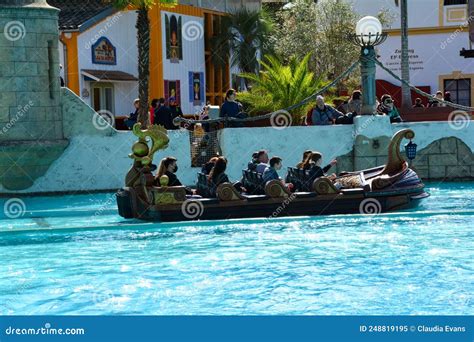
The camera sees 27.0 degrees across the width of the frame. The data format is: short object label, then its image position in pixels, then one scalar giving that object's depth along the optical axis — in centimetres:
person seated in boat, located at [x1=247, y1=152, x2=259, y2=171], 1689
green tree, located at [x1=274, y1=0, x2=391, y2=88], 3616
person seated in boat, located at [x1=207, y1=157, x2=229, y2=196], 1634
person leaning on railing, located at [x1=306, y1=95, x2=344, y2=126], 2234
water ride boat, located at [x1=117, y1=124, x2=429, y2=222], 1625
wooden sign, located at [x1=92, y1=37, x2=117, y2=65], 3472
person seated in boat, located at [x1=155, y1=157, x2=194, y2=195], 1653
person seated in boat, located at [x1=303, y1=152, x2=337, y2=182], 1661
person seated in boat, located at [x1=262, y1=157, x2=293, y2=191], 1619
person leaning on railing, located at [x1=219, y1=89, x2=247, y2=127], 2241
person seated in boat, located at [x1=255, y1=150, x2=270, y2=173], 1670
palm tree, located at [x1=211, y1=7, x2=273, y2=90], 4184
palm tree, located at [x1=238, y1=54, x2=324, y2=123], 2356
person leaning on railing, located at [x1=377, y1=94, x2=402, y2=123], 2280
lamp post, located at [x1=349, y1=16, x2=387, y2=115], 2073
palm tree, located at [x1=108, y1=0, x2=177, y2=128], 3169
